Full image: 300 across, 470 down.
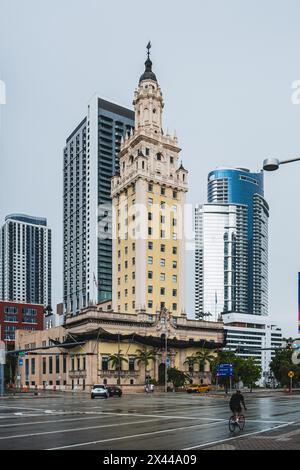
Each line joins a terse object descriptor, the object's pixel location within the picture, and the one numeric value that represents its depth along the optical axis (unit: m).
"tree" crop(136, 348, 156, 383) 98.19
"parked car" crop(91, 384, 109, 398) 68.62
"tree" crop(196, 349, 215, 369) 107.06
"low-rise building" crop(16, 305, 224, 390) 95.31
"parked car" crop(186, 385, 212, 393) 88.75
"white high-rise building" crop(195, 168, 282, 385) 93.99
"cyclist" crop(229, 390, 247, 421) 26.10
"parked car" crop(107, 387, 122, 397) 75.31
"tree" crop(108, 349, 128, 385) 94.75
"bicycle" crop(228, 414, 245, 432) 25.33
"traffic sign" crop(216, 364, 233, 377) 85.39
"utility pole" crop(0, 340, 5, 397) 83.80
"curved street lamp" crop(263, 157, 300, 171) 16.59
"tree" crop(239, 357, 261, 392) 108.56
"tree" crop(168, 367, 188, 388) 97.94
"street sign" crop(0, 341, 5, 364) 82.59
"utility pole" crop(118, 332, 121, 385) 93.94
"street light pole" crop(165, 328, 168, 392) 93.41
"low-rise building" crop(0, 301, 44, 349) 155.88
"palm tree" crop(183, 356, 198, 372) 105.62
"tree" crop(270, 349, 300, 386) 124.45
